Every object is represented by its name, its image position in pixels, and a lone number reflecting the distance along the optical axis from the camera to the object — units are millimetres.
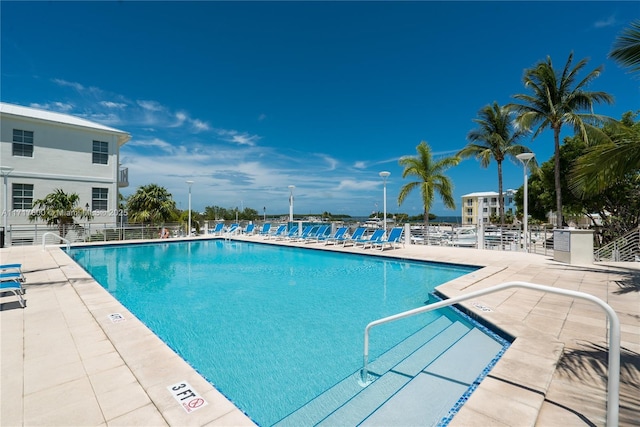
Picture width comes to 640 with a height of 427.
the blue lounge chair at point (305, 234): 17094
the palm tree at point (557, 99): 14742
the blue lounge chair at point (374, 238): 13359
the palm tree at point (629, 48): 4926
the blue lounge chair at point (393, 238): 13011
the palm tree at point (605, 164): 5020
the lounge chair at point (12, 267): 5547
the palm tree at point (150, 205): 18188
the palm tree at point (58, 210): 14914
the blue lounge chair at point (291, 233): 17656
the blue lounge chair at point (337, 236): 15464
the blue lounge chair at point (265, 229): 19662
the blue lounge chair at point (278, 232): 18864
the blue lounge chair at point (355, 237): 14589
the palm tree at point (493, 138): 20359
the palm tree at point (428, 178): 16891
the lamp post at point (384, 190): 14406
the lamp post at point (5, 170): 11898
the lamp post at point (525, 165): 10422
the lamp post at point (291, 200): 18953
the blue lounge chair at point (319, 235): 16562
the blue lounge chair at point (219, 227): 21047
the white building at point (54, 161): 15289
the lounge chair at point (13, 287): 4617
